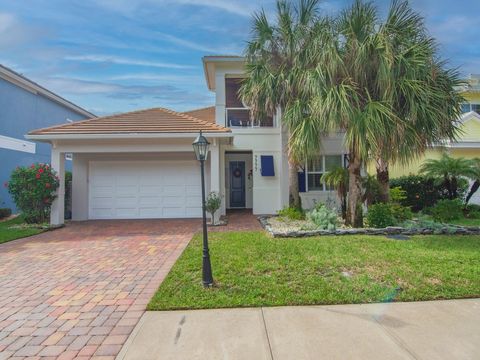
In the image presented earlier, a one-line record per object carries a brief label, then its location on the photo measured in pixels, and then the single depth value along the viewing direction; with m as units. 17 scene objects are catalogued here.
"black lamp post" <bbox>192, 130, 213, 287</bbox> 4.84
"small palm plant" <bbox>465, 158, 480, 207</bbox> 12.22
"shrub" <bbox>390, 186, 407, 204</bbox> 11.23
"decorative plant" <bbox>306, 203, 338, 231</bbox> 8.90
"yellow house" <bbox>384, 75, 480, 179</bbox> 14.96
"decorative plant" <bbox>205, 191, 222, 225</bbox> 10.62
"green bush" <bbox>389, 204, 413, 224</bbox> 9.67
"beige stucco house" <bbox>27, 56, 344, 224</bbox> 11.36
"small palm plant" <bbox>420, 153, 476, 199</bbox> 12.27
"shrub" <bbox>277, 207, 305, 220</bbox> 11.09
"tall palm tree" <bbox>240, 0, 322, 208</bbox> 9.87
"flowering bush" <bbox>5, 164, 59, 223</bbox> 10.74
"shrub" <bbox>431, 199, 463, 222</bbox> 10.66
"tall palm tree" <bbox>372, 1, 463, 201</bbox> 7.92
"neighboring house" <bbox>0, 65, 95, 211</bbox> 14.15
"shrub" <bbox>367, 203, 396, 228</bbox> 8.91
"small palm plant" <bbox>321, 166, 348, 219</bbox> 9.95
